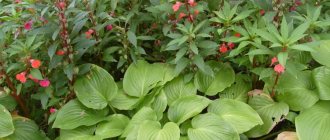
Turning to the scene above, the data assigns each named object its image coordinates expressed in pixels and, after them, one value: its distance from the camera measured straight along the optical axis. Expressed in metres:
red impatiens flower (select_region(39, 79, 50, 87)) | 2.34
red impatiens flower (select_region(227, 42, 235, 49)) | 2.47
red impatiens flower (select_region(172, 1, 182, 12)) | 2.30
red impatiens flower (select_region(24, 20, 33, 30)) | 2.30
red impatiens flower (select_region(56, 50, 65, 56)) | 2.28
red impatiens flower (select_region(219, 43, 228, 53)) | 2.46
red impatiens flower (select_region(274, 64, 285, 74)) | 2.11
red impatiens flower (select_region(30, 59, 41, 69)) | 2.20
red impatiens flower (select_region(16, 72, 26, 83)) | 2.21
